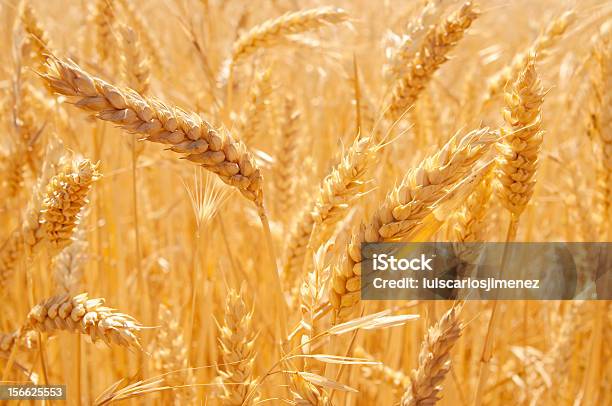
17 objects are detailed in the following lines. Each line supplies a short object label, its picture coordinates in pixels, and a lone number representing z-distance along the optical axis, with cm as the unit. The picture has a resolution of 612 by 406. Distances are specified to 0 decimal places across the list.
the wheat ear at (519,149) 54
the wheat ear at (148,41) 87
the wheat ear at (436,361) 52
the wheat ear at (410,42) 63
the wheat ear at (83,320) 53
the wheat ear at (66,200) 54
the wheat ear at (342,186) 54
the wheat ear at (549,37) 68
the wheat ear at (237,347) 55
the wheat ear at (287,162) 73
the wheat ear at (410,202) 52
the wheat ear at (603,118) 65
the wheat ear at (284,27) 69
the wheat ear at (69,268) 62
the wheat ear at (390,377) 63
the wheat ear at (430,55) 62
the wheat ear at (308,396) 53
